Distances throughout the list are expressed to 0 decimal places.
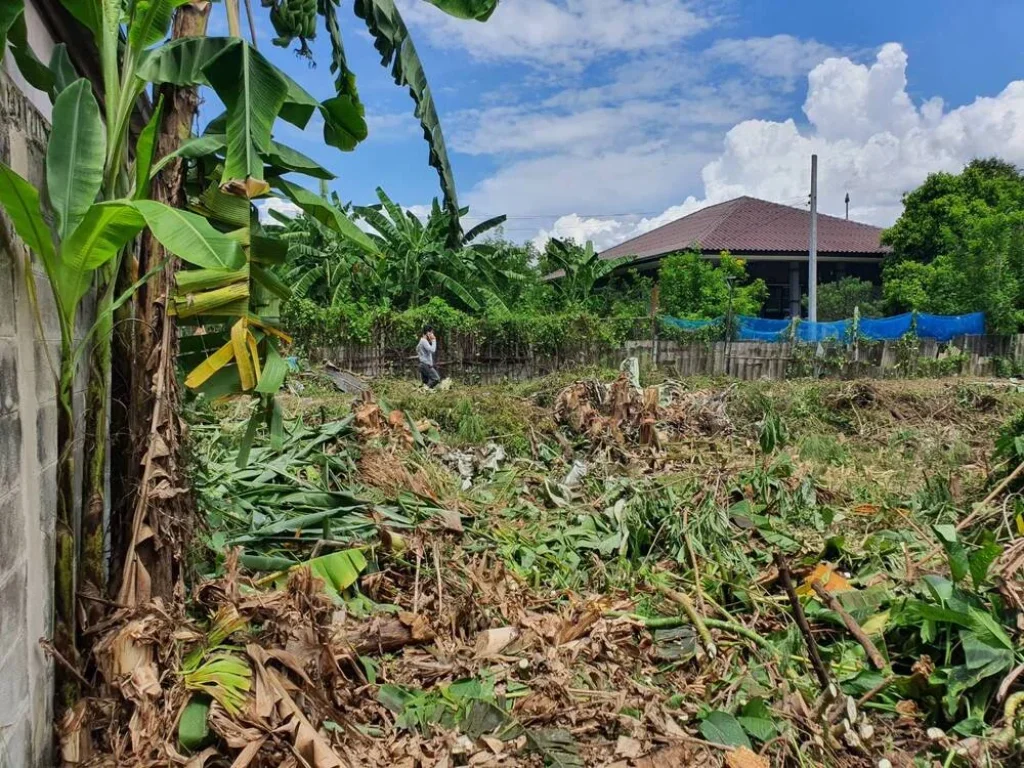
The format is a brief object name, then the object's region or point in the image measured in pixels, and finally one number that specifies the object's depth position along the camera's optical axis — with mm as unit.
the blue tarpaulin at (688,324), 15219
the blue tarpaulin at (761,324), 15539
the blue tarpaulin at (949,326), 15273
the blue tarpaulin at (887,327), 15109
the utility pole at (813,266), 16469
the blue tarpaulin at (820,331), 14945
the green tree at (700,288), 17953
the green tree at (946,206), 18203
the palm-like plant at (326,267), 17891
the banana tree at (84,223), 2062
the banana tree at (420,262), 17703
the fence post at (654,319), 15141
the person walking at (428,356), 12859
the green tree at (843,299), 20359
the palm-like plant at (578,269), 18875
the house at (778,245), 21875
